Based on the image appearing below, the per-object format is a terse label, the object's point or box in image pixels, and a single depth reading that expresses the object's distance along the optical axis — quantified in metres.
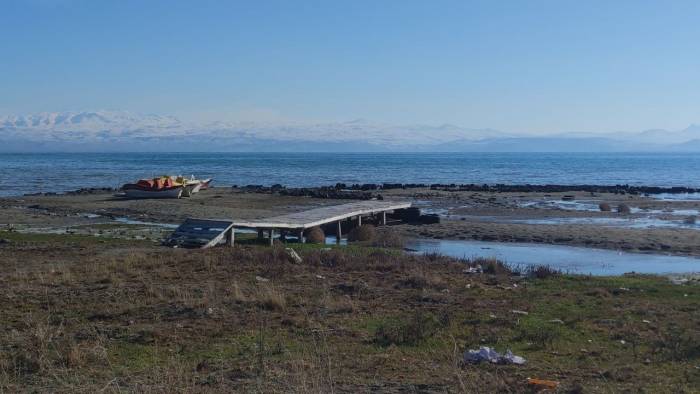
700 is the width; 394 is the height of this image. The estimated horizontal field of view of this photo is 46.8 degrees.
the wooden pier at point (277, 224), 22.91
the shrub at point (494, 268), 18.27
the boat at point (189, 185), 48.66
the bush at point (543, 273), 17.42
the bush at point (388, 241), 26.00
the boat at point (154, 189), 45.91
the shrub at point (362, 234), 28.20
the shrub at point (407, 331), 10.90
